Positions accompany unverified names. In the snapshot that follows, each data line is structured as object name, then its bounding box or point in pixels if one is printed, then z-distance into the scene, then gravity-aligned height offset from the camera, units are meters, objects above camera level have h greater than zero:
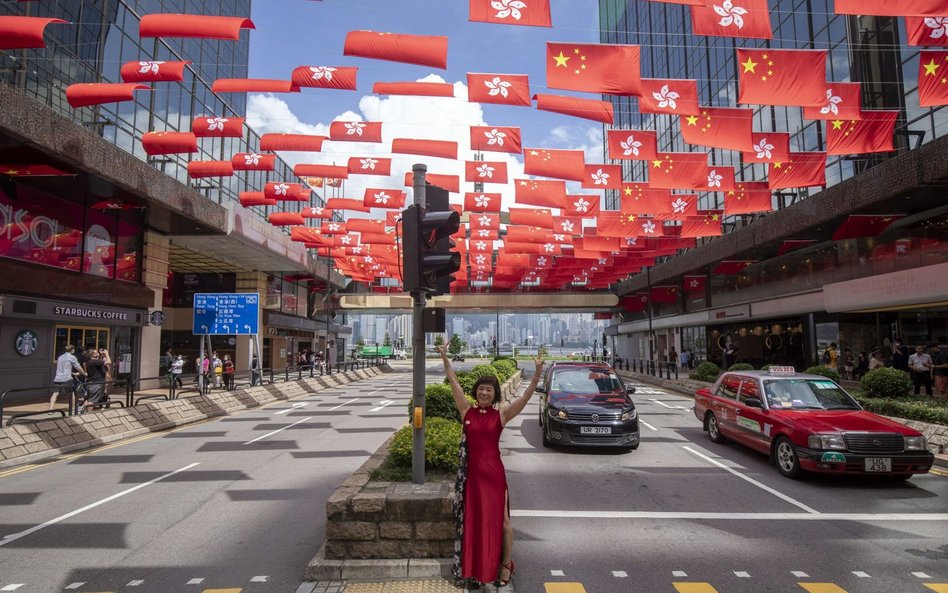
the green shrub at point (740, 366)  18.85 -1.12
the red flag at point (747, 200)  16.77 +4.41
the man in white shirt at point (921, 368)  14.62 -0.93
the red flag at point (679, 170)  14.29 +4.61
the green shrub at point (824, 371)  15.86 -1.10
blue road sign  20.44 +1.14
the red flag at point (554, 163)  13.17 +4.47
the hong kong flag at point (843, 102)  11.07 +4.98
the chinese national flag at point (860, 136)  12.54 +4.83
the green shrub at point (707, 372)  23.70 -1.64
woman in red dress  4.21 -1.33
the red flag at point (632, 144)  12.70 +4.75
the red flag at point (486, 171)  15.03 +4.90
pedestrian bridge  50.62 +3.75
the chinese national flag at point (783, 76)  9.36 +4.69
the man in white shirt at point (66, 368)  13.63 -0.65
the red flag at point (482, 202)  18.73 +4.97
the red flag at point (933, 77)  9.86 +4.97
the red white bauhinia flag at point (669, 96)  10.05 +4.69
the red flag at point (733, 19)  7.85 +4.85
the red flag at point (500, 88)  9.69 +4.69
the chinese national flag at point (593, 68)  8.62 +4.54
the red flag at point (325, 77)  9.68 +4.92
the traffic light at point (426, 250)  5.21 +0.91
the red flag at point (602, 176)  14.29 +4.47
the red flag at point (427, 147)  13.05 +4.87
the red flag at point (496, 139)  12.01 +4.65
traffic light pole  5.23 -0.52
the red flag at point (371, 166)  15.20 +5.10
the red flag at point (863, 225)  18.81 +4.05
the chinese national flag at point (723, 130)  11.67 +4.66
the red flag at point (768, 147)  13.33 +4.87
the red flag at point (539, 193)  16.02 +4.51
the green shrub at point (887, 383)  12.40 -1.16
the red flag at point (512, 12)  7.46 +4.71
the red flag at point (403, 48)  8.34 +4.69
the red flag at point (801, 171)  14.80 +4.72
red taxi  7.50 -1.46
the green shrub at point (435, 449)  5.96 -1.28
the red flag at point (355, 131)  12.70 +5.16
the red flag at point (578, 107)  10.08 +4.57
